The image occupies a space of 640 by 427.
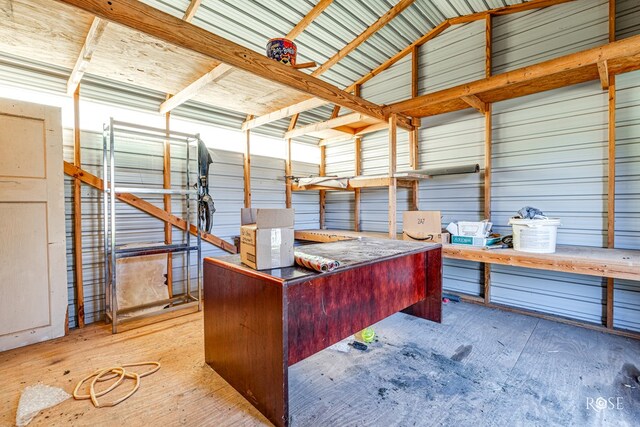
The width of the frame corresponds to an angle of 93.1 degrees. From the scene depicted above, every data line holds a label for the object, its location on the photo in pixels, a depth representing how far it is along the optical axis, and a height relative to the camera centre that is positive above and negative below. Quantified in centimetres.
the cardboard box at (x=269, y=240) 167 -18
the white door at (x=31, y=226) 241 -12
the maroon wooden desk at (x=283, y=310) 154 -62
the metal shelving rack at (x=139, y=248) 276 -33
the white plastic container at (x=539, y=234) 262 -26
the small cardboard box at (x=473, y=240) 305 -35
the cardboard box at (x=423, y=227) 318 -23
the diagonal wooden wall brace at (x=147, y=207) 290 +3
